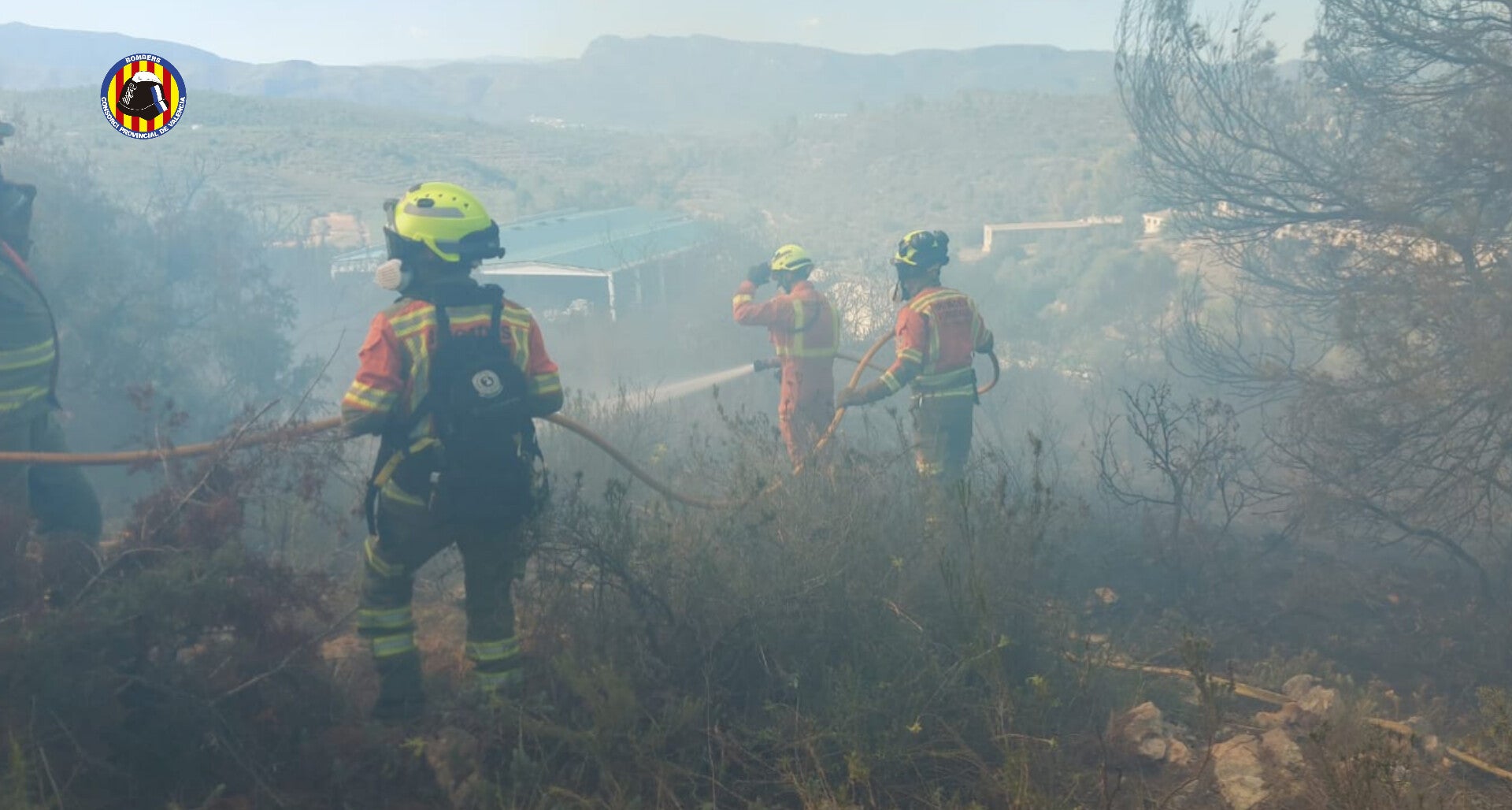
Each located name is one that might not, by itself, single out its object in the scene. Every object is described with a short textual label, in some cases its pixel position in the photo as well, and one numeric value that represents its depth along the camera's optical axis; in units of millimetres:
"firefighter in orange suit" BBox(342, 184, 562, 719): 3938
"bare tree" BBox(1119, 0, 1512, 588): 7102
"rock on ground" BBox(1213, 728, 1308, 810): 3383
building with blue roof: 15500
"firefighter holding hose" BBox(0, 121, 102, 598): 4316
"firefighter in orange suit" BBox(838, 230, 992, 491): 6988
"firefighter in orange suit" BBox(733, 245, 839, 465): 8219
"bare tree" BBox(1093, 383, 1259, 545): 6734
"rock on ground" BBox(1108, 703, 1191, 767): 3732
